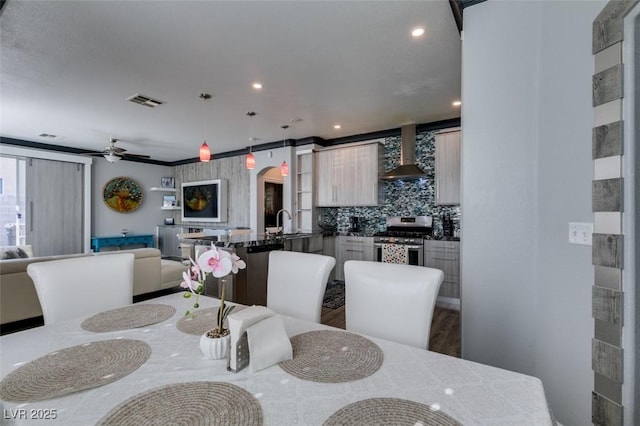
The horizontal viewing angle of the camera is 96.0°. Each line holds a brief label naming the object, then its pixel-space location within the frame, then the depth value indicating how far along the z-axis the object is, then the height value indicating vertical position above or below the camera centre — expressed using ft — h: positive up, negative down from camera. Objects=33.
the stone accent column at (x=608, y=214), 4.18 +0.01
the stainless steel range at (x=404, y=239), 13.32 -1.19
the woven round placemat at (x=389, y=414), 2.23 -1.61
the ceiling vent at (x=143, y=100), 10.87 +4.41
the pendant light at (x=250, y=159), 12.80 +2.47
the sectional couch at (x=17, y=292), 8.53 -2.40
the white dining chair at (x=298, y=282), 5.13 -1.29
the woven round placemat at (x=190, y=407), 2.25 -1.62
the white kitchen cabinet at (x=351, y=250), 14.85 -1.89
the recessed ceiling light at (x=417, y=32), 7.00 +4.49
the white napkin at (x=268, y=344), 2.96 -1.39
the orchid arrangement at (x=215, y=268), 3.24 -0.62
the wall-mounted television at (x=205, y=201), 21.53 +1.02
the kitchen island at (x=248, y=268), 9.45 -1.88
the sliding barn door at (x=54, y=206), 17.93 +0.47
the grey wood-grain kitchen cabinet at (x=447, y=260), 12.38 -2.04
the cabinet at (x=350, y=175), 15.42 +2.15
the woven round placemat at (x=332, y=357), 2.93 -1.62
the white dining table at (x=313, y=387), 2.32 -1.62
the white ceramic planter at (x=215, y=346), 3.18 -1.47
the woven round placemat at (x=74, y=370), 2.60 -1.60
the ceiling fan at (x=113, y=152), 16.44 +3.54
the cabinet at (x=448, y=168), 12.97 +2.12
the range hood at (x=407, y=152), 14.23 +3.13
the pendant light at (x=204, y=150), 10.80 +2.45
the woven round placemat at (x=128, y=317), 4.14 -1.61
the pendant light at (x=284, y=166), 14.46 +2.39
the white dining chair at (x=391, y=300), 4.08 -1.29
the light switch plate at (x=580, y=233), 4.57 -0.30
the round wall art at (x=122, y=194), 21.48 +1.49
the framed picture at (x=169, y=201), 24.61 +1.09
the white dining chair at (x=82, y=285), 4.73 -1.26
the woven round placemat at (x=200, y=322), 4.01 -1.61
